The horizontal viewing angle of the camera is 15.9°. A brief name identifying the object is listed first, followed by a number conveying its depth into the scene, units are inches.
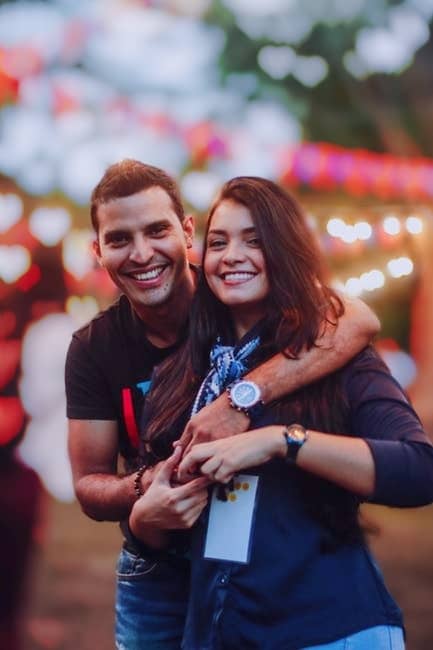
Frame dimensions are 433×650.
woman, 73.0
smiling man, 89.6
